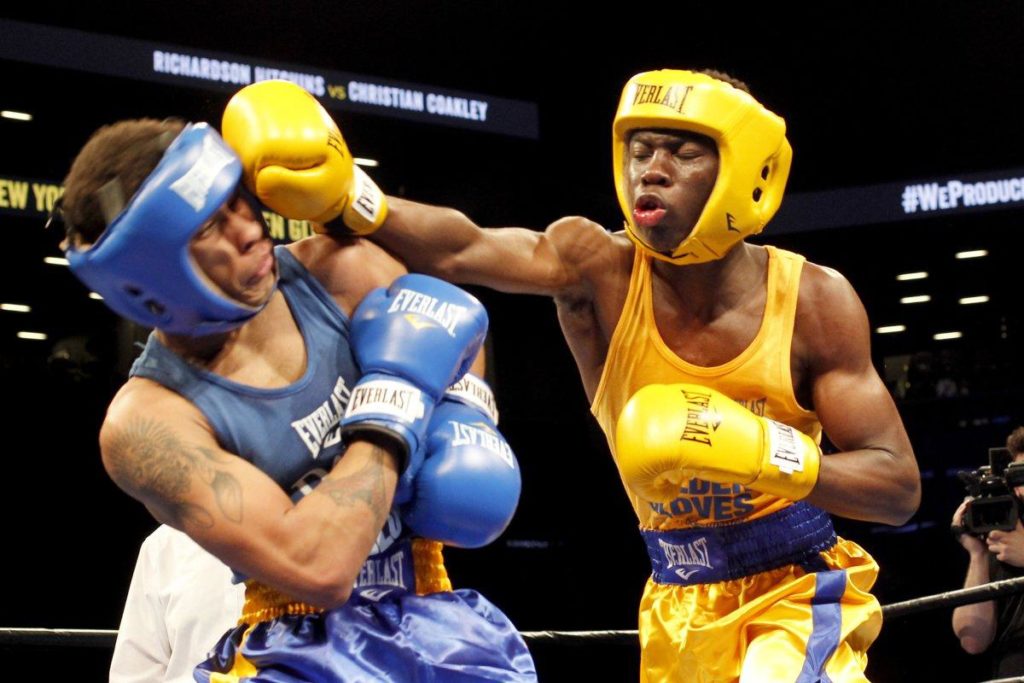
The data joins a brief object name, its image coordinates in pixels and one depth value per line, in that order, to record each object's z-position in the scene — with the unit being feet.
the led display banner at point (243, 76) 24.99
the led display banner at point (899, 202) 33.35
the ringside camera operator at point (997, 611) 11.72
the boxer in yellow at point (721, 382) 7.28
